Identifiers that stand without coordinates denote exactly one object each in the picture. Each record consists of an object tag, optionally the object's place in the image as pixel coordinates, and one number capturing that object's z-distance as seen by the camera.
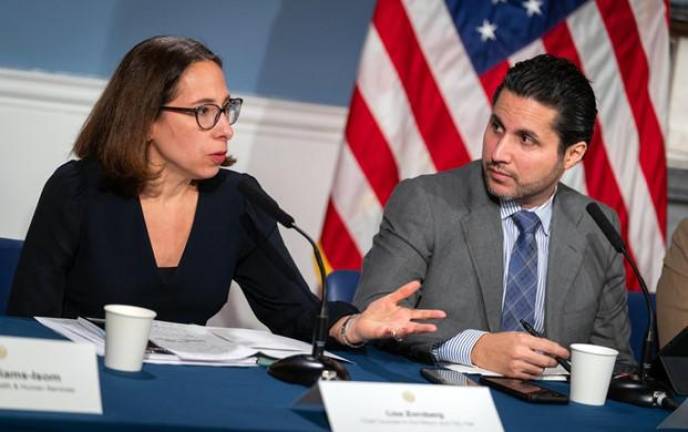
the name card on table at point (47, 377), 3.09
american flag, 7.29
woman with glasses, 5.03
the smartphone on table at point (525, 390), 4.23
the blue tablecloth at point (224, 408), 3.09
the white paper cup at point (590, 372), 4.30
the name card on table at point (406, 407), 3.31
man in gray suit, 5.62
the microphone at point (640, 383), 4.49
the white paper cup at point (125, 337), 3.63
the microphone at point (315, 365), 3.92
